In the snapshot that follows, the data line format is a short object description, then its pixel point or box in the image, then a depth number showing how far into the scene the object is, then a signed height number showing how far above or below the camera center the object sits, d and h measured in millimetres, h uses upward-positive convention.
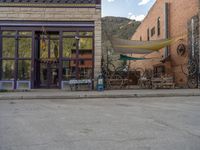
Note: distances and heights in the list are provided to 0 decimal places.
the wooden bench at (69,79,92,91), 10818 -405
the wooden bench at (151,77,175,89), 11493 -414
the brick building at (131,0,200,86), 12131 +3748
